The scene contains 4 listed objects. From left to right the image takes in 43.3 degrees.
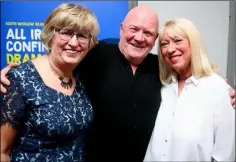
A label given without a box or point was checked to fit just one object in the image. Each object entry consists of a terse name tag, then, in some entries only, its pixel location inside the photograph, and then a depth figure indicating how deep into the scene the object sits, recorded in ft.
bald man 4.95
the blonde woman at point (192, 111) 4.45
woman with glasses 3.88
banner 6.73
